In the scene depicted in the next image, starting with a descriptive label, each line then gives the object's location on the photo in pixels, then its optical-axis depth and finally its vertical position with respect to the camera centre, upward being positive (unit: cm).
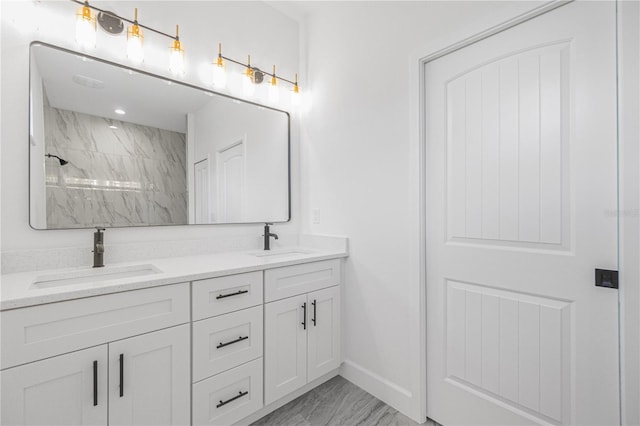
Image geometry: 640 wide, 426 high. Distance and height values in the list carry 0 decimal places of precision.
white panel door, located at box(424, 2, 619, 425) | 116 -5
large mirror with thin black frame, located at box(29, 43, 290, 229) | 149 +38
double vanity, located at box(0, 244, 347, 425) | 105 -55
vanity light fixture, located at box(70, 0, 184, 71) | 153 +100
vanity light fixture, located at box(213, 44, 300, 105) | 198 +97
